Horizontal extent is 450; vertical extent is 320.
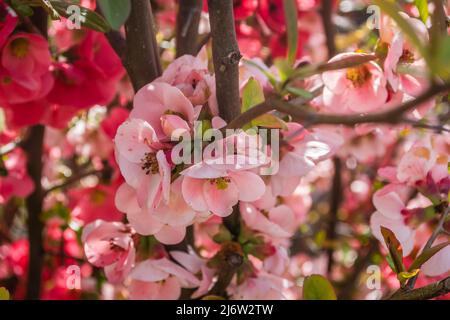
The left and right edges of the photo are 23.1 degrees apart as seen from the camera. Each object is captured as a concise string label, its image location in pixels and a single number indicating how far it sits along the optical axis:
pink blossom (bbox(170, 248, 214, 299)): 0.58
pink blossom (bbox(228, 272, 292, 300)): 0.58
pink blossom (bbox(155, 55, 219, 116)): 0.52
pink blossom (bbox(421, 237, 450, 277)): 0.54
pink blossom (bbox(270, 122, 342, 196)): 0.54
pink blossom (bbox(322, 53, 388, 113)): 0.55
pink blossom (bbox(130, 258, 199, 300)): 0.57
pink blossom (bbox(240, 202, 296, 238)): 0.58
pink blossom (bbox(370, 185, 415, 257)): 0.56
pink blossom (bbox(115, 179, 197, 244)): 0.51
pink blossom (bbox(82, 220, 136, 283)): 0.58
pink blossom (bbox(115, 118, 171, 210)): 0.50
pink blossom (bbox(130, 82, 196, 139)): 0.51
